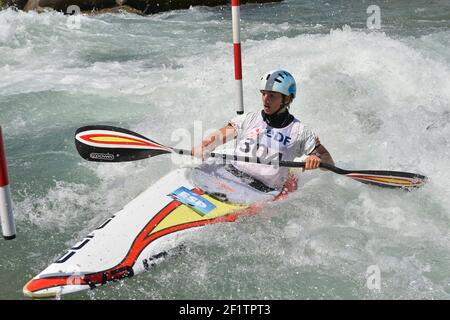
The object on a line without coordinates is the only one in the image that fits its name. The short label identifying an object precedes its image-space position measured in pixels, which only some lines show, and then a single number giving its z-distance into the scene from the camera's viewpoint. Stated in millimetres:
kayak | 3043
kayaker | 4008
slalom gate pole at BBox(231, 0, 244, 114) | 4700
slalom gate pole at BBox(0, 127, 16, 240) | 2535
